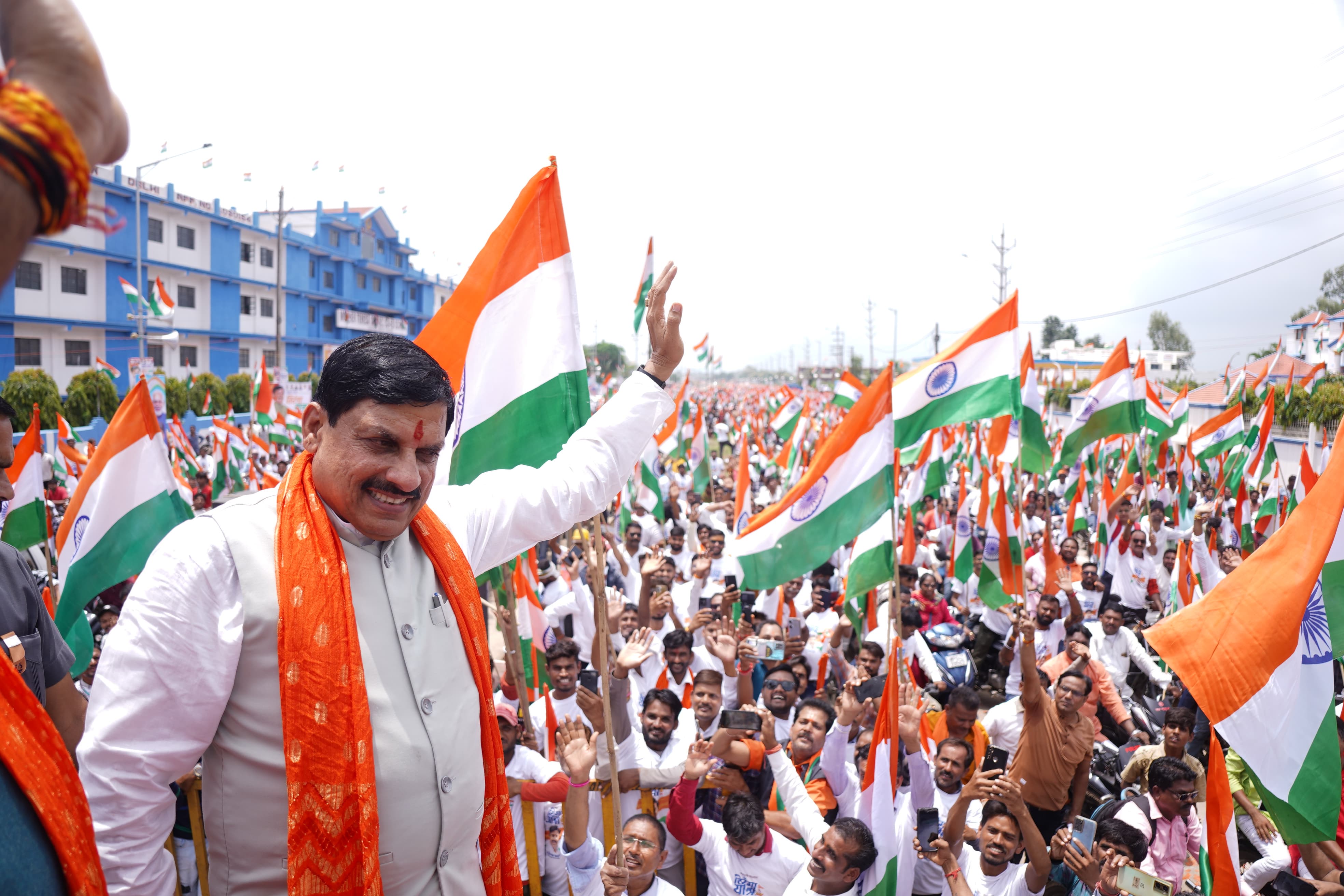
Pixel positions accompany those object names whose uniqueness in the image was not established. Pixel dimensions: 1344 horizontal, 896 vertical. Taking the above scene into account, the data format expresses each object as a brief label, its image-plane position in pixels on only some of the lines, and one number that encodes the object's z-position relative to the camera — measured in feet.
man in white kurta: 4.39
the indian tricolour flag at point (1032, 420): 27.63
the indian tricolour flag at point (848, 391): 37.24
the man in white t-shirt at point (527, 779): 11.69
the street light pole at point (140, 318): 62.17
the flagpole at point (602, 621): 8.34
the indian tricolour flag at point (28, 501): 19.75
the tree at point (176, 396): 77.77
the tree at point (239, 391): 94.79
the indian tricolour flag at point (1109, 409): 30.96
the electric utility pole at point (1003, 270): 111.24
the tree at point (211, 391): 85.40
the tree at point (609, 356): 264.11
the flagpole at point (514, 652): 10.85
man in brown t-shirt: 15.74
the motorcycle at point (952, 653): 21.75
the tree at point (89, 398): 68.59
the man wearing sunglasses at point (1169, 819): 13.43
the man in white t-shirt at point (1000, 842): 12.00
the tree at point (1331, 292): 186.09
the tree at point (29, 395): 62.08
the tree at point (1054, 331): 280.72
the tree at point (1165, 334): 258.57
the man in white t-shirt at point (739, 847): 12.48
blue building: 89.92
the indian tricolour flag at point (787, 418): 48.08
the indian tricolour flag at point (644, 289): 15.88
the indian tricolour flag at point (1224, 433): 37.22
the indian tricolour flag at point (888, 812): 11.57
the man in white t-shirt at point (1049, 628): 23.04
